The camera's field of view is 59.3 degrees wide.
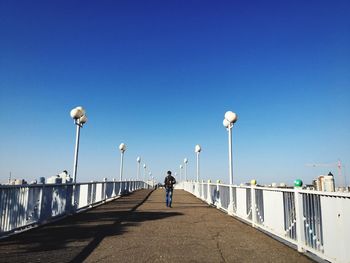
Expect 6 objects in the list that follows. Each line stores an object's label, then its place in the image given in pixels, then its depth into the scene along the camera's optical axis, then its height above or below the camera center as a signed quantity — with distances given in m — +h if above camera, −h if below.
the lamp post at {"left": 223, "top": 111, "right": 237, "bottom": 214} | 13.62 +2.65
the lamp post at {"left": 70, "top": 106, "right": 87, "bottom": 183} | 13.73 +2.72
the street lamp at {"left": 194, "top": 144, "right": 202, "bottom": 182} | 24.73 +2.55
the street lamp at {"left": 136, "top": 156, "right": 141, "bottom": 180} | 38.85 +2.52
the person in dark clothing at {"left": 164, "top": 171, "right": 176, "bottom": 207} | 15.32 -0.27
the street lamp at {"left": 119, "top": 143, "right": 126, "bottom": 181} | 25.70 +2.24
